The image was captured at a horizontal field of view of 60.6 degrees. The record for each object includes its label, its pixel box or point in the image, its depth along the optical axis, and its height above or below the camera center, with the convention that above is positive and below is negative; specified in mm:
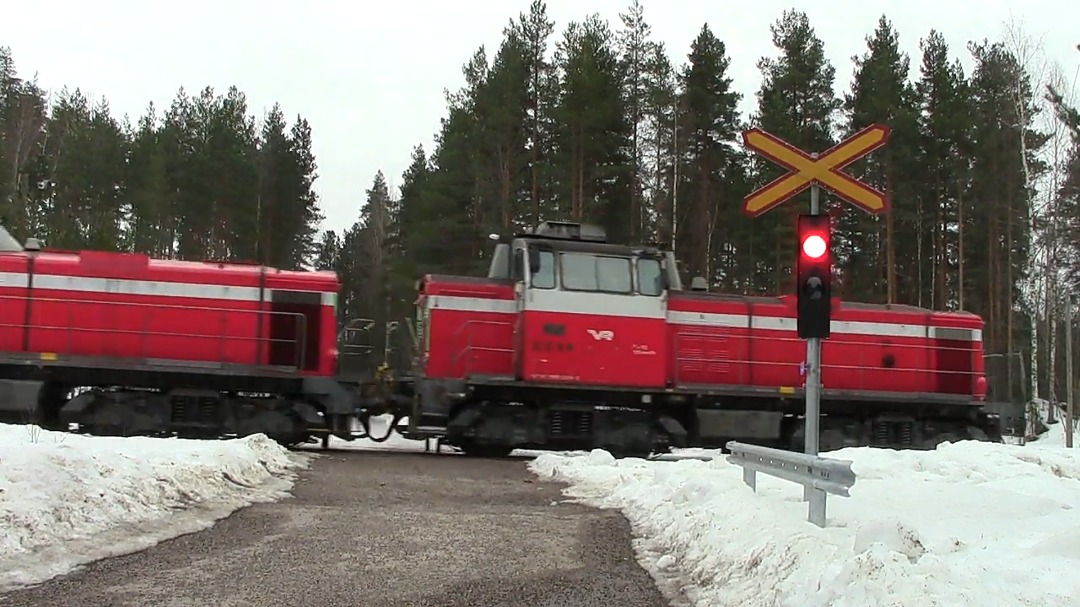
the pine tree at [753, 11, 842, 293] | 34000 +9822
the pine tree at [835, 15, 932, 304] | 33031 +7015
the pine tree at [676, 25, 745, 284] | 33781 +8204
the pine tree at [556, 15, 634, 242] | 31344 +7819
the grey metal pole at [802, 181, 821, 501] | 6898 -192
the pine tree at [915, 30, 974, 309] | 33969 +7815
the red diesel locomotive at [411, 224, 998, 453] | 15086 +18
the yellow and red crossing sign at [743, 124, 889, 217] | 7445 +1642
